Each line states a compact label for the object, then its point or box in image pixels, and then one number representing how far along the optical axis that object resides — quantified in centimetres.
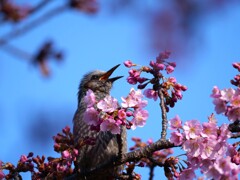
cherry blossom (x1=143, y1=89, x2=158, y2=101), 866
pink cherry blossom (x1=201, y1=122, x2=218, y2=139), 723
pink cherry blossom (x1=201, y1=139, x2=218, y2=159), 720
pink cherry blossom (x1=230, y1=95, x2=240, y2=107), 712
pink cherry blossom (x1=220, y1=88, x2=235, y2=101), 713
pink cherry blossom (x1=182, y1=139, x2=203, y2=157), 726
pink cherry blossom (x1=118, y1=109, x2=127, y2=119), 734
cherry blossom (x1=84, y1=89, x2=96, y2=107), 754
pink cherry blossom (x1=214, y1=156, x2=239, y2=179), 691
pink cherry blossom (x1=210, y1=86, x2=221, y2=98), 715
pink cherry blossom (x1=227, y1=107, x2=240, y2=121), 713
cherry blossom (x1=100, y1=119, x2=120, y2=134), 731
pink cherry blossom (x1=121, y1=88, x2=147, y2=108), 750
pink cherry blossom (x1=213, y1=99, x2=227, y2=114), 713
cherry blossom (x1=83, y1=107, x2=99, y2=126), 744
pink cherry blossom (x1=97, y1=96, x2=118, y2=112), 734
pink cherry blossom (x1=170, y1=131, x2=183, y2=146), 737
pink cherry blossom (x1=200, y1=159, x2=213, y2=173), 728
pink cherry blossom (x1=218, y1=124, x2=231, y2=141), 716
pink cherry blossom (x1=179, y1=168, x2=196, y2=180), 758
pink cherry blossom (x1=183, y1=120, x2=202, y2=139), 725
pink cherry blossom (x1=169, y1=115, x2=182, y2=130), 741
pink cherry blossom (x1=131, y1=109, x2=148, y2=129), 755
